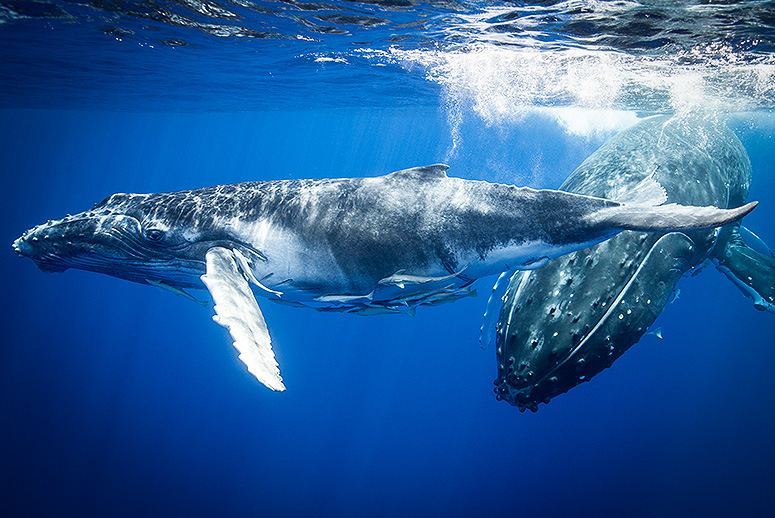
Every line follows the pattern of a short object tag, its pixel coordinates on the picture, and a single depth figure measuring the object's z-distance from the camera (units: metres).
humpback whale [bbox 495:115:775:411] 4.61
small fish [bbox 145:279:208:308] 4.92
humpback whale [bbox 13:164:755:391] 3.72
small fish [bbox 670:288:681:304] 5.84
